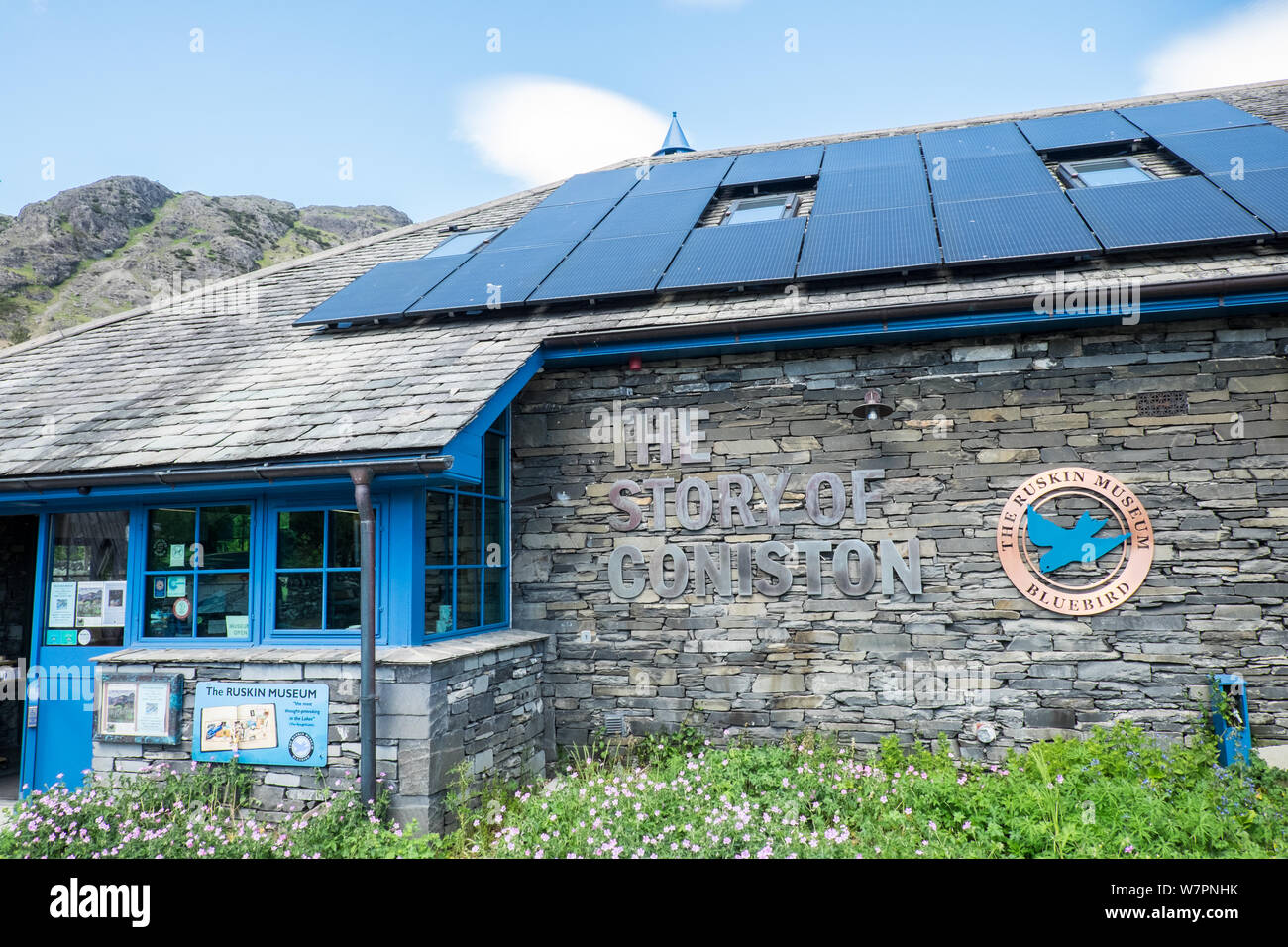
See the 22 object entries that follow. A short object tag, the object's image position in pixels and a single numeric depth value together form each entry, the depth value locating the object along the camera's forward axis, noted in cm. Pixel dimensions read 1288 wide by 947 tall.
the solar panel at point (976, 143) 895
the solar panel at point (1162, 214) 620
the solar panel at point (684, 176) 976
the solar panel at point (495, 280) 757
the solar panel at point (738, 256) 697
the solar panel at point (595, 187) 1013
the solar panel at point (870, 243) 665
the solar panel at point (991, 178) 764
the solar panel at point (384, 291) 799
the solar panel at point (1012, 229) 638
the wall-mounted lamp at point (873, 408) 630
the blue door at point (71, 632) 637
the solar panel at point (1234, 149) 729
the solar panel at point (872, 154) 920
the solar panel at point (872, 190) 788
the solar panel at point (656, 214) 849
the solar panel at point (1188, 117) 852
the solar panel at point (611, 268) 725
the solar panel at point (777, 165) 942
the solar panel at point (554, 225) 879
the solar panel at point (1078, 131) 870
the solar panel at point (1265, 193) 617
